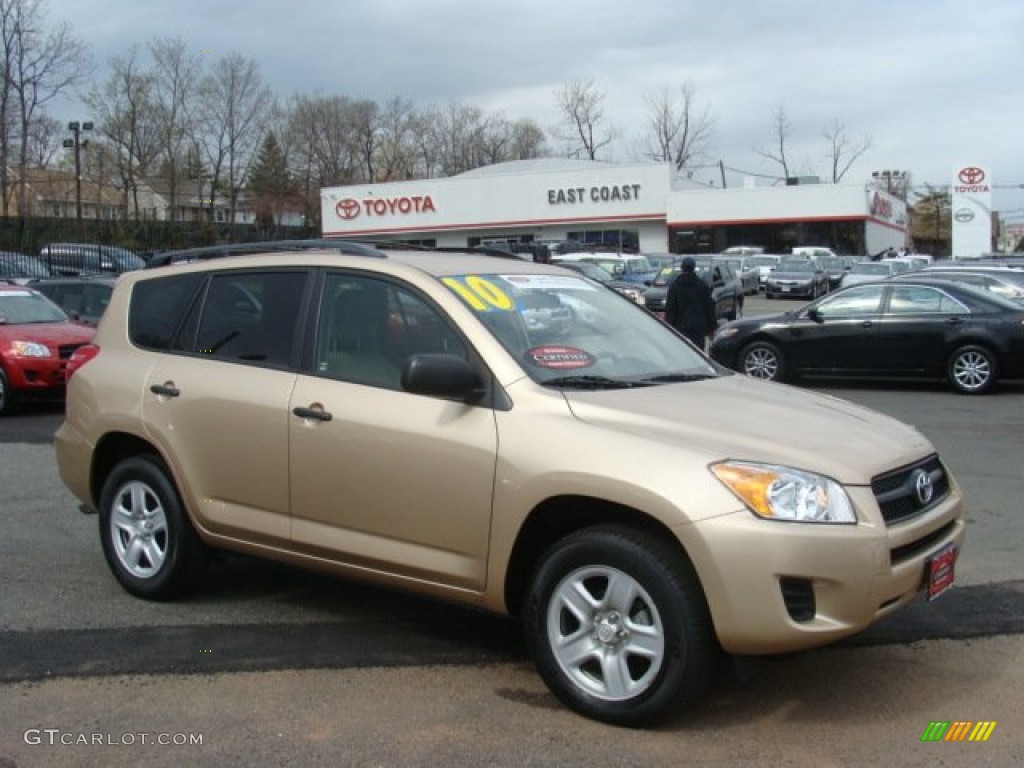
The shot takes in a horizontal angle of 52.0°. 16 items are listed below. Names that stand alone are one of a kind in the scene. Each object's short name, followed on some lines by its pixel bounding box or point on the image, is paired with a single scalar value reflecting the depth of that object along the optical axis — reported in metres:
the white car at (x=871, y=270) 33.38
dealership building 52.94
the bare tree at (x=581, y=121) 89.44
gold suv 3.62
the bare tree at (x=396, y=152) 92.31
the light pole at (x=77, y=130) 44.31
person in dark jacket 13.99
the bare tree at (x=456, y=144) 93.75
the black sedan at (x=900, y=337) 13.16
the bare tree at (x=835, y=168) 94.50
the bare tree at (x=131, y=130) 67.38
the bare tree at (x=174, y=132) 69.75
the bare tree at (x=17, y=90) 44.19
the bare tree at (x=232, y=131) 72.94
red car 12.26
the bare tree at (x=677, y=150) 86.75
